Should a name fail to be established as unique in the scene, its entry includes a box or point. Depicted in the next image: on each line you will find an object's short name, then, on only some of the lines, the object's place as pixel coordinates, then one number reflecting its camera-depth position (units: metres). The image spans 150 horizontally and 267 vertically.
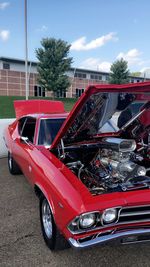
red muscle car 2.42
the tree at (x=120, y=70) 44.53
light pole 16.88
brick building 44.19
